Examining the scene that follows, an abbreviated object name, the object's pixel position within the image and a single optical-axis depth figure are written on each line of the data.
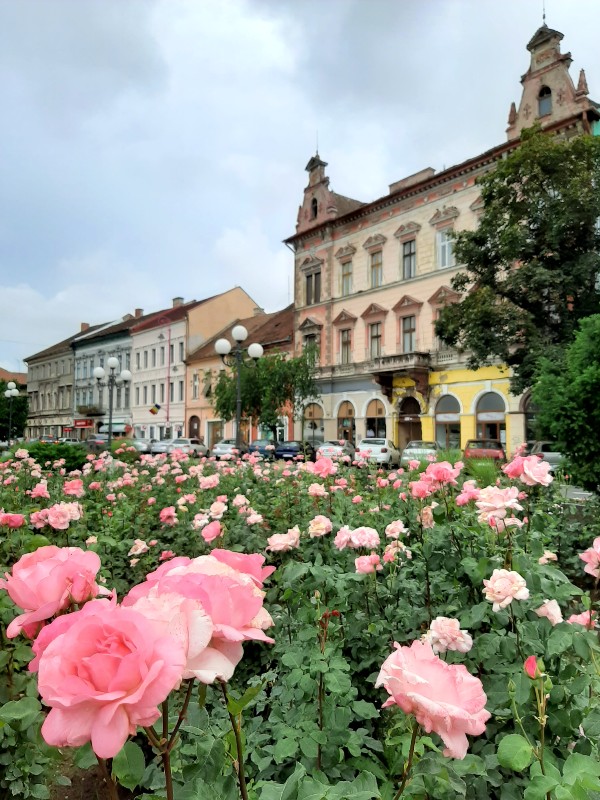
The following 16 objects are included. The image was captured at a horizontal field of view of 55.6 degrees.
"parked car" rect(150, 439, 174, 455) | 35.62
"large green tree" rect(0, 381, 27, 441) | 65.06
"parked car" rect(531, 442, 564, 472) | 16.61
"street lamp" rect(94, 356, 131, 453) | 19.30
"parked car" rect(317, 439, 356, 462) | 21.60
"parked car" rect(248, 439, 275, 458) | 26.79
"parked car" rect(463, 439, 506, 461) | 19.19
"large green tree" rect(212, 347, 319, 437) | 28.31
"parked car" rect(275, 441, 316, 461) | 26.68
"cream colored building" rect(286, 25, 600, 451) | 23.52
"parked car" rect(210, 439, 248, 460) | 28.25
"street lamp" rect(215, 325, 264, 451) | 14.59
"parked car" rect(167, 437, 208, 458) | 33.34
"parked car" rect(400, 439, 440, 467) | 20.44
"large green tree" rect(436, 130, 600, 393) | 16.67
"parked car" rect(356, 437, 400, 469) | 23.54
